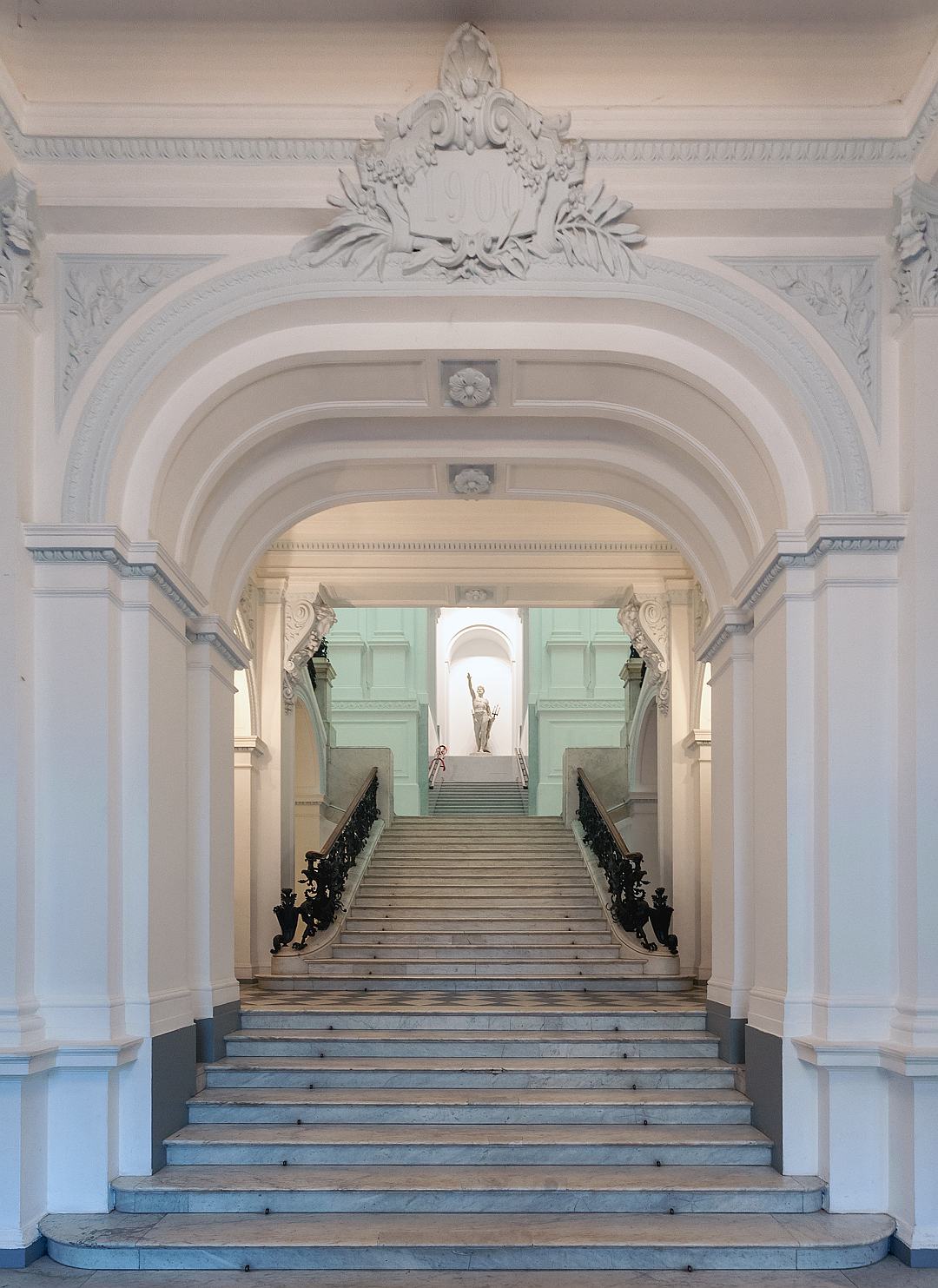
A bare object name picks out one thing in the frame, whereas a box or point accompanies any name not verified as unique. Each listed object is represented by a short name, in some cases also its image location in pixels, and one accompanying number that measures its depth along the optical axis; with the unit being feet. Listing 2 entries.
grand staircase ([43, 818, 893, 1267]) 21.03
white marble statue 96.22
